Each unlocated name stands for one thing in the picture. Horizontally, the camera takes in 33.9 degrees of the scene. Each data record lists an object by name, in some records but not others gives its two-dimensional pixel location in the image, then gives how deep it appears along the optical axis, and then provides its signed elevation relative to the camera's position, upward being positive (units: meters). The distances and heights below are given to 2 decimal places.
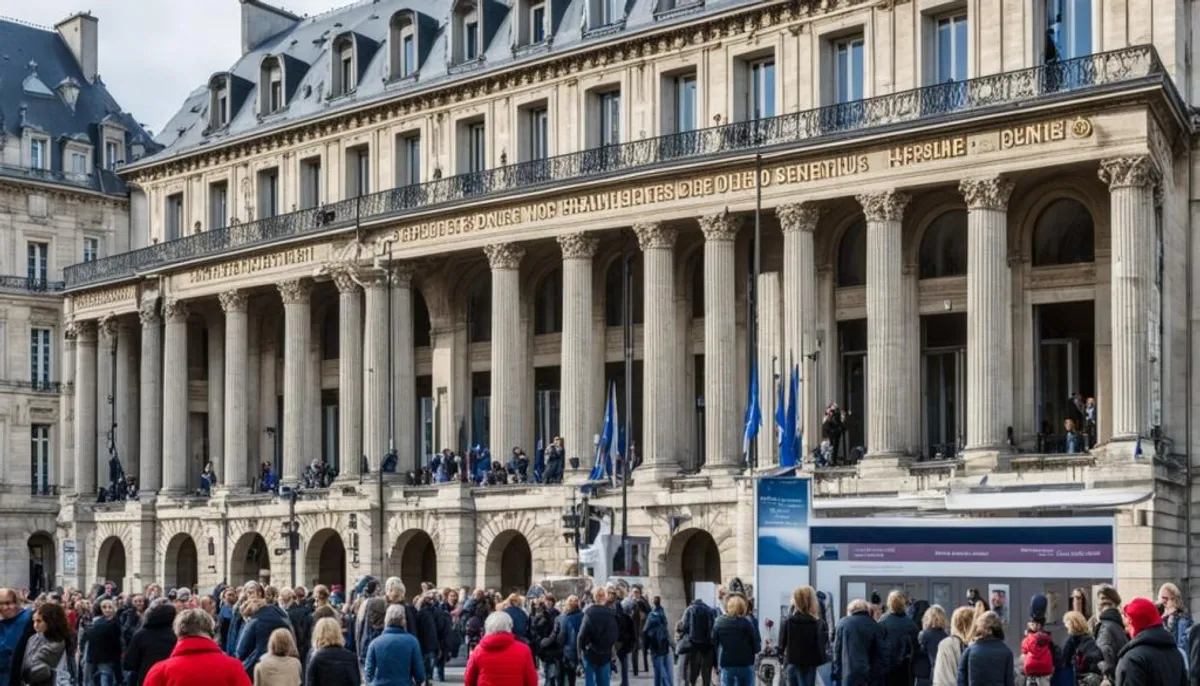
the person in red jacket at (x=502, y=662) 15.80 -2.11
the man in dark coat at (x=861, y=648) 20.91 -2.69
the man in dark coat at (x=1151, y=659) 14.28 -1.95
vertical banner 28.92 -2.13
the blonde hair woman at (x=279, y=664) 15.59 -2.08
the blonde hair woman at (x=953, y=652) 18.09 -2.38
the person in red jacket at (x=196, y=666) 12.81 -1.72
